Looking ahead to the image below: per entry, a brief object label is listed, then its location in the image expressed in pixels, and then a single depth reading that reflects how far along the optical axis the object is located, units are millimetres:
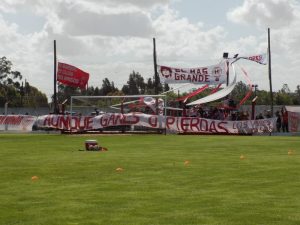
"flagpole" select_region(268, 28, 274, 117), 55769
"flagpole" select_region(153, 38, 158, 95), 56994
